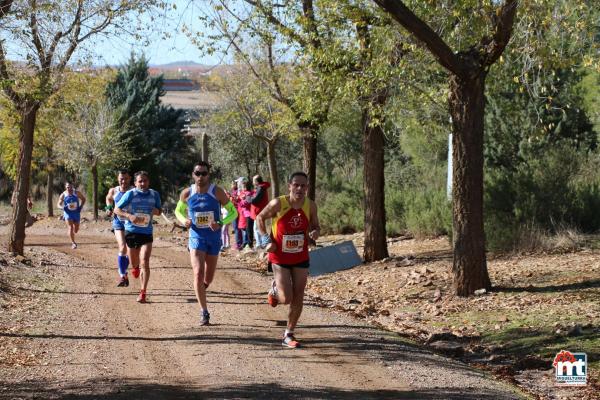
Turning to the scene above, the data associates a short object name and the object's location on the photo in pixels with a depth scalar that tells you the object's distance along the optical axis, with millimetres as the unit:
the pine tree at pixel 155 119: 47469
